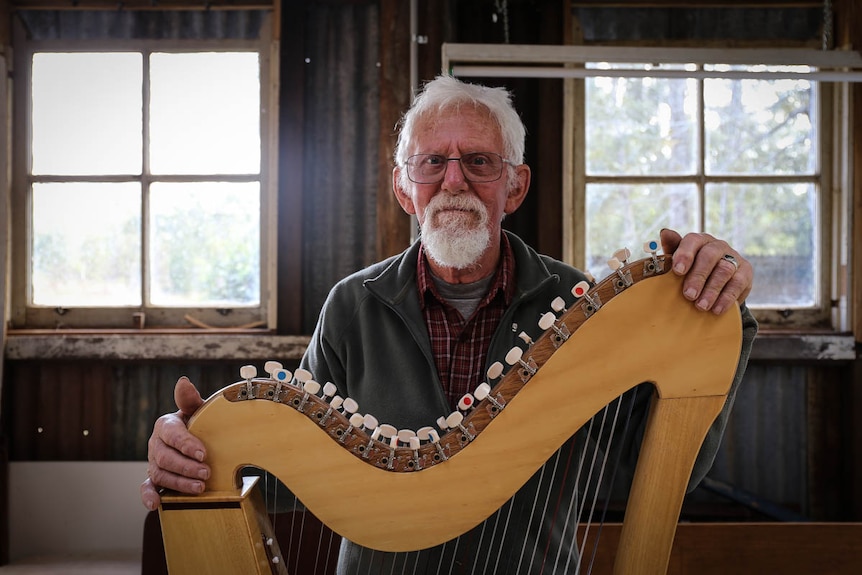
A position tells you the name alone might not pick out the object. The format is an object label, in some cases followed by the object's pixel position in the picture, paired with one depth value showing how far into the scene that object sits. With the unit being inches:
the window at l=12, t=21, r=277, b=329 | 141.9
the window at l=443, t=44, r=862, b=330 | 138.9
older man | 62.0
